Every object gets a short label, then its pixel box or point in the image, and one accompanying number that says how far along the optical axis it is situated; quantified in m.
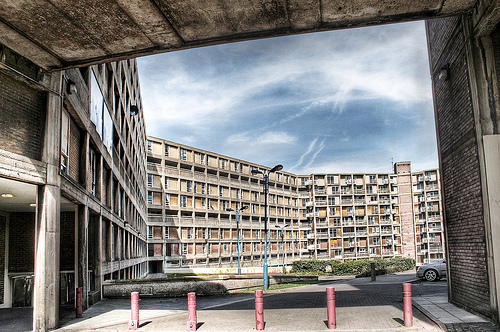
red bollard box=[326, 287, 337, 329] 9.16
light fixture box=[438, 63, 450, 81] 11.63
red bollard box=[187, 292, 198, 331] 9.59
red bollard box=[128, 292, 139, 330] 10.12
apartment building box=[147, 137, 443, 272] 58.75
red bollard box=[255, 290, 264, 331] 9.30
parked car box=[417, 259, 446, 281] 22.00
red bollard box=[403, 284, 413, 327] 9.15
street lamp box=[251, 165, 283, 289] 21.83
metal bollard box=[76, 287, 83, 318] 12.18
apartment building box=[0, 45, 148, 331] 10.05
